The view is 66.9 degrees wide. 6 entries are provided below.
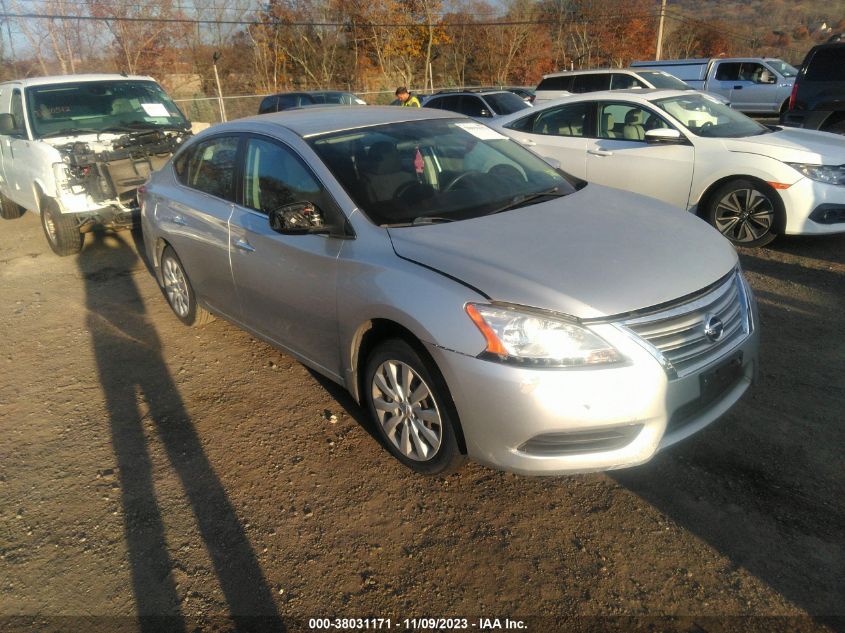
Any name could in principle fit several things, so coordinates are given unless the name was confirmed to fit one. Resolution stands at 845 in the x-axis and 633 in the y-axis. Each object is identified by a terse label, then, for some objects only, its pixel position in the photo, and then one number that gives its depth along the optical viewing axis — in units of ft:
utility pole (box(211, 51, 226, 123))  78.82
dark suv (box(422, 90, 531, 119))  45.11
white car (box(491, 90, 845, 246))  19.11
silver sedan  8.47
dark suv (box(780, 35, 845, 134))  29.32
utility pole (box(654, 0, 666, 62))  86.84
